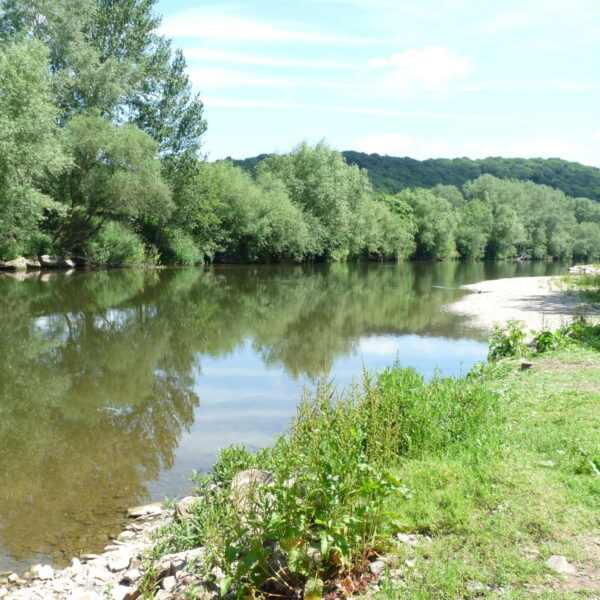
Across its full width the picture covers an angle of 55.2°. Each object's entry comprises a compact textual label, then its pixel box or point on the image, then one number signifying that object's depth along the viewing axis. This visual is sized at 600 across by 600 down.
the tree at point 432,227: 92.25
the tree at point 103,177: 41.03
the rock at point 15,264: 38.97
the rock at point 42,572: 5.82
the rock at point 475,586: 4.30
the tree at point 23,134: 29.08
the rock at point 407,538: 5.06
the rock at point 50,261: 42.56
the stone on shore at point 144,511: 7.30
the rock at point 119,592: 5.23
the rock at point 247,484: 5.13
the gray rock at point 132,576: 5.54
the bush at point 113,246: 46.59
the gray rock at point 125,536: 6.68
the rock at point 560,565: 4.45
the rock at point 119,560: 5.86
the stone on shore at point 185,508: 6.67
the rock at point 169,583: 5.03
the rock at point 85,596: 5.20
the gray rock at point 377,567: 4.73
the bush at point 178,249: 53.06
